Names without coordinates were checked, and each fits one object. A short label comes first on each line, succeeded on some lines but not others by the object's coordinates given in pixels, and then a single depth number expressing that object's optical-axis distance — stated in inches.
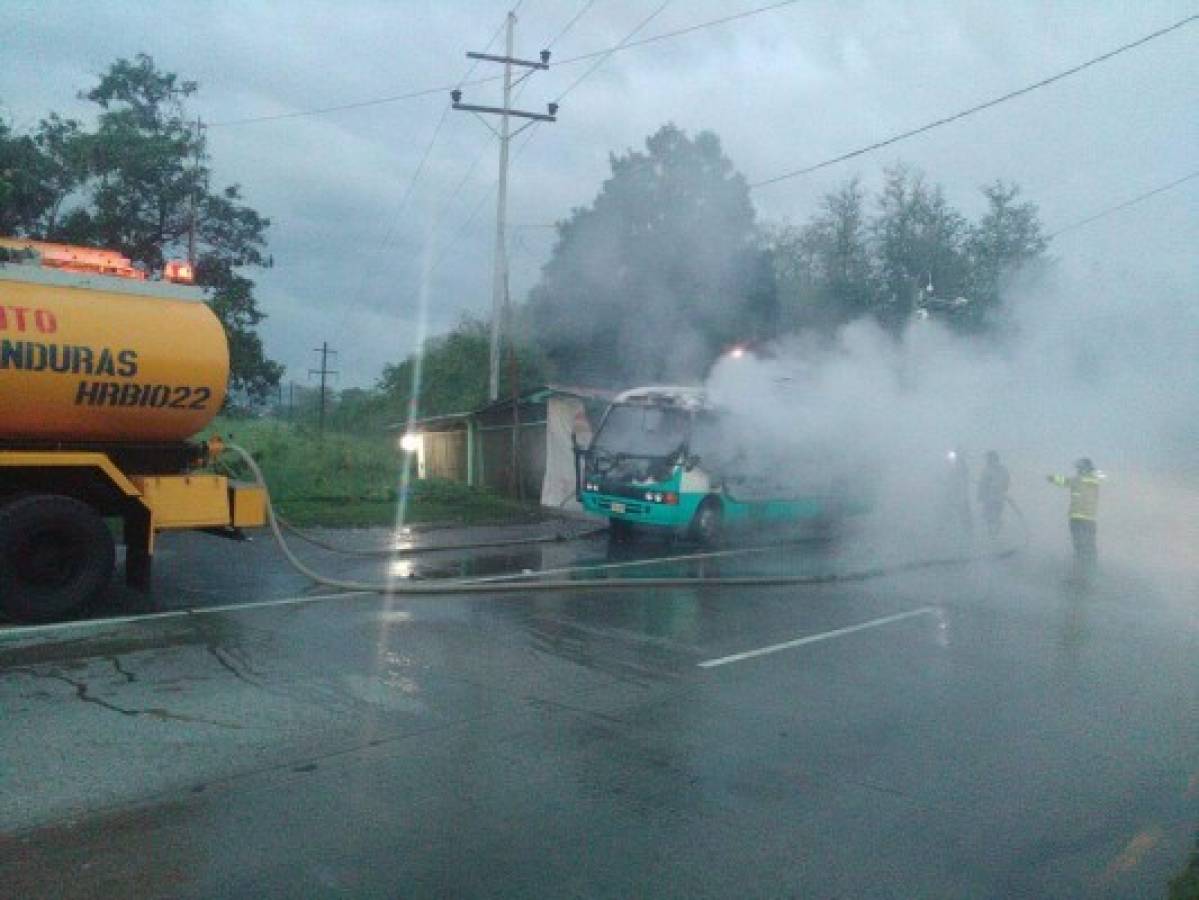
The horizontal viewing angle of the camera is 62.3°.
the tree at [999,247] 754.8
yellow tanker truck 317.1
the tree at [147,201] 736.3
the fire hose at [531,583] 398.6
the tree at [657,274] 1039.6
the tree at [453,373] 1332.4
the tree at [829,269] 1064.8
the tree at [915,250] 935.0
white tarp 824.3
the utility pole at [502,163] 906.1
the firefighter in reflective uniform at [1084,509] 559.8
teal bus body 594.5
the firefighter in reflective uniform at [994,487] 681.0
